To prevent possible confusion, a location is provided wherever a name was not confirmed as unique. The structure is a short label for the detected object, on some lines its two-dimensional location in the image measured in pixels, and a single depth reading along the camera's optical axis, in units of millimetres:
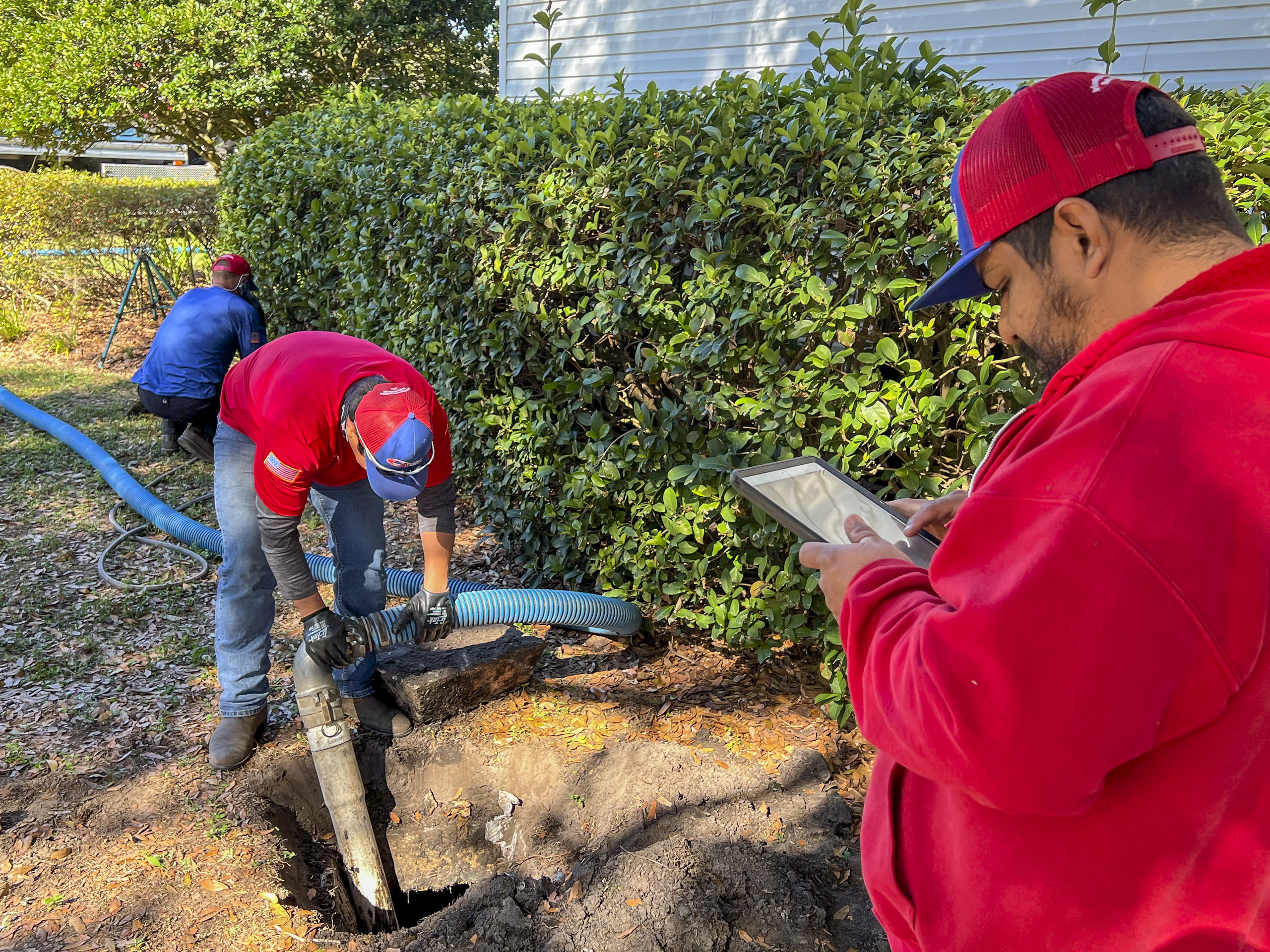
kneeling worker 6477
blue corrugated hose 3576
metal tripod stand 10750
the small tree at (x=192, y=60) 15000
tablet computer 1530
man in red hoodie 800
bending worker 2883
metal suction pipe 3051
